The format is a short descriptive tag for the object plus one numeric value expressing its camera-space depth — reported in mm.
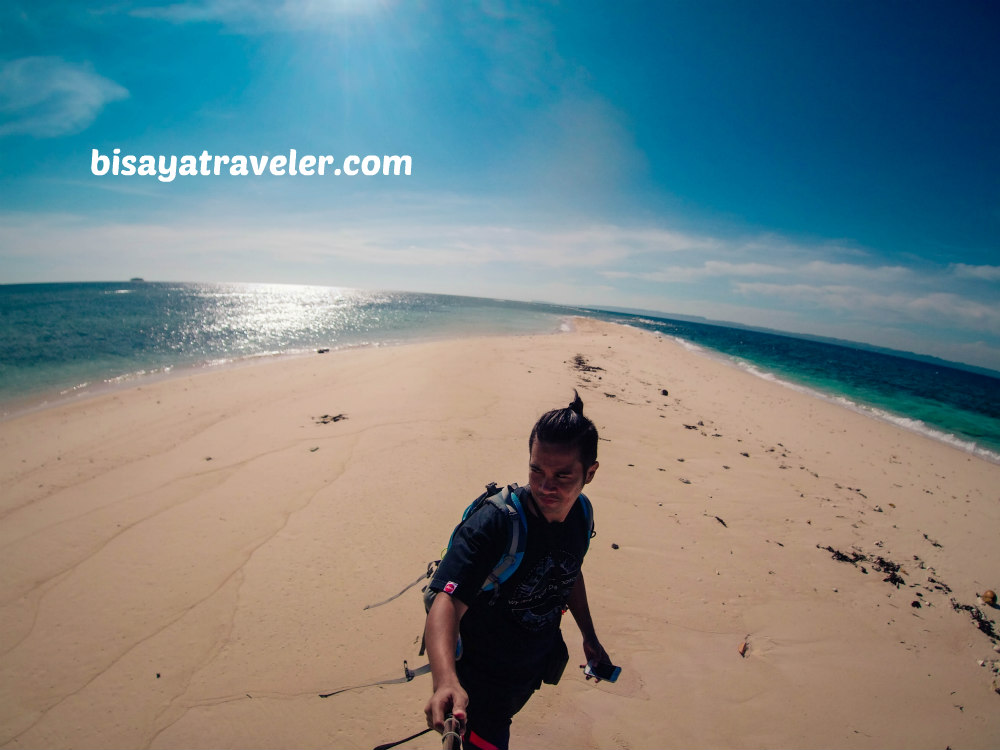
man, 1799
